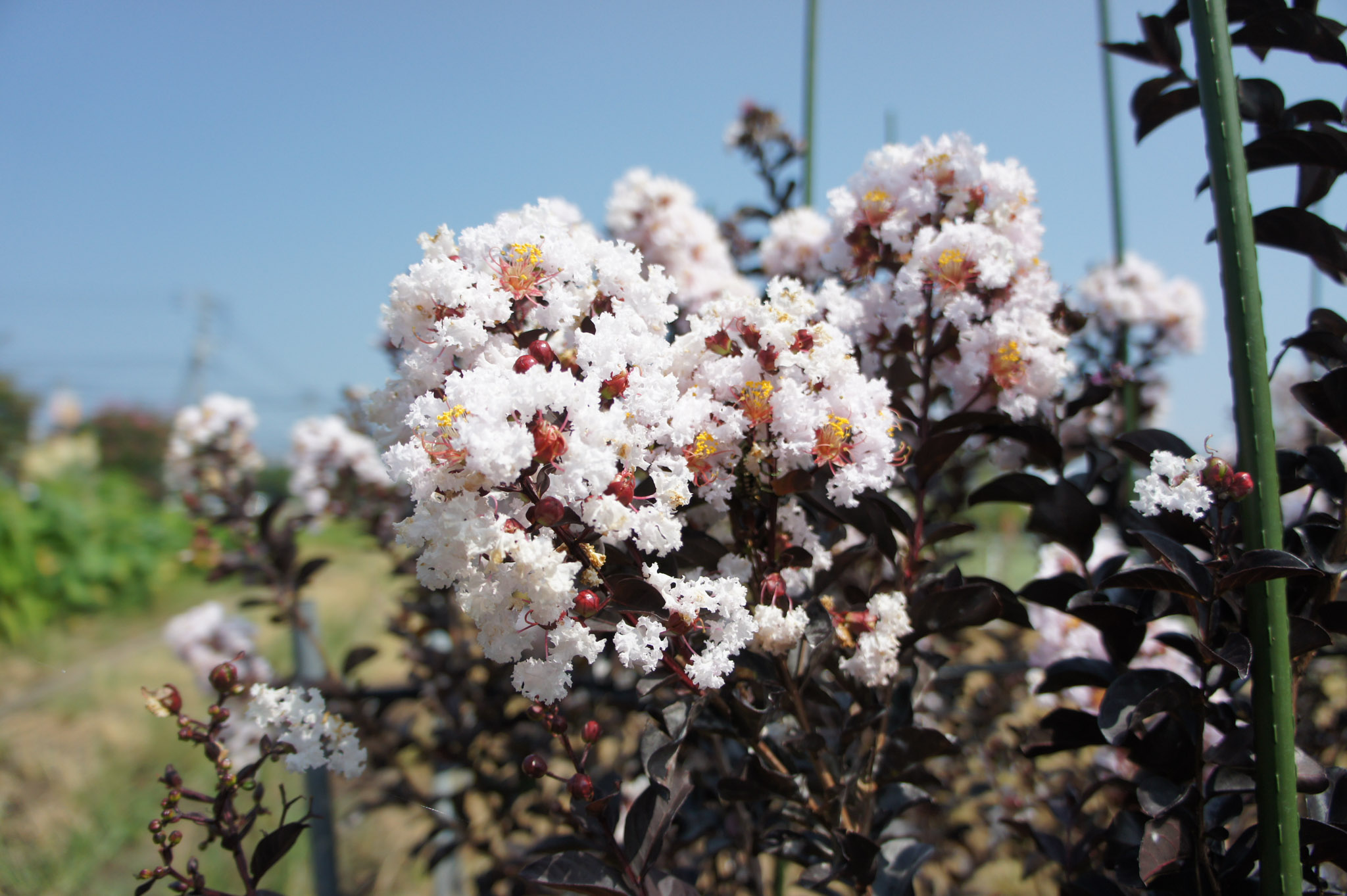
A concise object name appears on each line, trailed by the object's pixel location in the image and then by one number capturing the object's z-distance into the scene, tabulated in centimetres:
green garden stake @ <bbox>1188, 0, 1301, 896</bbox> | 23
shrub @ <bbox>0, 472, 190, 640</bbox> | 448
